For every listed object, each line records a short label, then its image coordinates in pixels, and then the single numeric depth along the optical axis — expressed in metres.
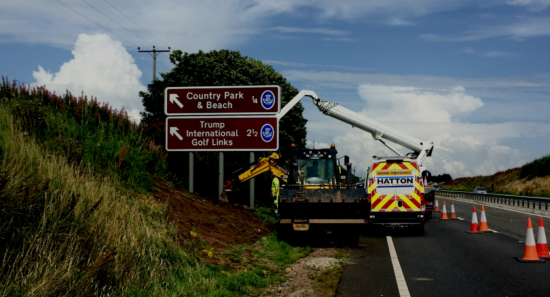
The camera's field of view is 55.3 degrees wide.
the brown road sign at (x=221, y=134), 18.20
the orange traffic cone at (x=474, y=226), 17.06
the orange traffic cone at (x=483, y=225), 17.23
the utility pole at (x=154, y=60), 58.53
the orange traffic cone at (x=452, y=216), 24.33
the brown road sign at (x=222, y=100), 18.15
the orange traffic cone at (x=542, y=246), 11.63
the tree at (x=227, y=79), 32.96
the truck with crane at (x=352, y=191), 13.55
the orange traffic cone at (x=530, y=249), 11.07
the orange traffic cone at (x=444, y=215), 23.83
